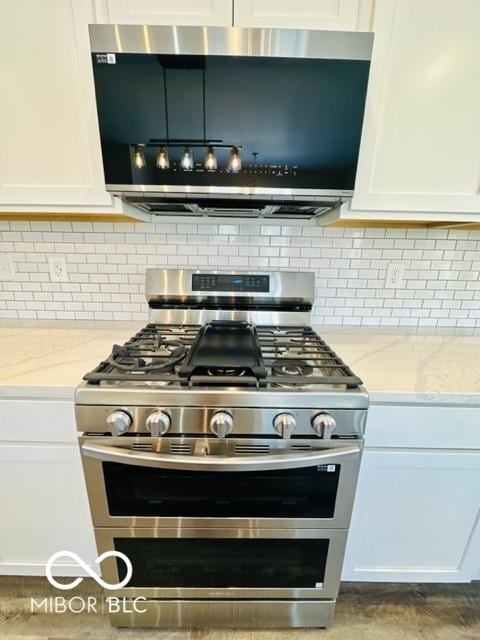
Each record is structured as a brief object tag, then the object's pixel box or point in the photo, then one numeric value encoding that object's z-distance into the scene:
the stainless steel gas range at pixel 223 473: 0.85
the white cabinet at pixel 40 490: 0.97
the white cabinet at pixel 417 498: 0.96
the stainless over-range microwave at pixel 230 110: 0.87
